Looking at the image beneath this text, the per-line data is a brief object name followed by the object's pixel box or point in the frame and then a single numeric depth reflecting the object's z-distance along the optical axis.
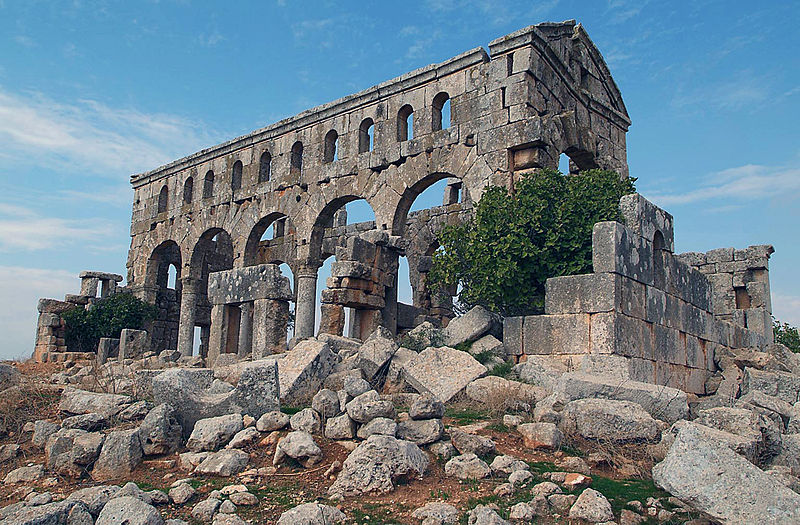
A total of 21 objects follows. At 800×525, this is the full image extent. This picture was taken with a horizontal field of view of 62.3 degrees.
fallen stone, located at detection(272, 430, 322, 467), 5.72
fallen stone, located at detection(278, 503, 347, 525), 4.43
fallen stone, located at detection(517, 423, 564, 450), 6.03
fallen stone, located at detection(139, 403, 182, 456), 6.27
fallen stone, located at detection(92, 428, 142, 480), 5.98
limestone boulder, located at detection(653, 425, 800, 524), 4.15
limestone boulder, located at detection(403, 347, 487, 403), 8.05
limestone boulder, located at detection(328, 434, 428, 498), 5.09
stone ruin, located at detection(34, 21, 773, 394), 9.59
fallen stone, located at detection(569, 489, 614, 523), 4.55
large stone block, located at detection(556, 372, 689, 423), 7.17
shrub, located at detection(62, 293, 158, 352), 20.39
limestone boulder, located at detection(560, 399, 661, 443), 6.17
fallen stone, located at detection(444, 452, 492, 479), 5.35
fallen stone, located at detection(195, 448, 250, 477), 5.62
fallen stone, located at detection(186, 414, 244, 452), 6.28
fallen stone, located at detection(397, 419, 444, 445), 5.93
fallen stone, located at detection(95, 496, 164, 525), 4.45
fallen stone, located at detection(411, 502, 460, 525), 4.51
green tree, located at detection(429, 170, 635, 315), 10.52
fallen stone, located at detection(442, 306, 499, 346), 10.33
